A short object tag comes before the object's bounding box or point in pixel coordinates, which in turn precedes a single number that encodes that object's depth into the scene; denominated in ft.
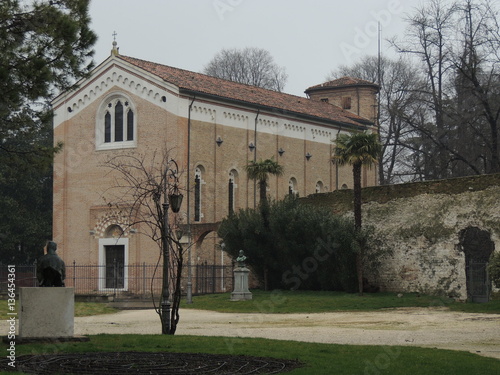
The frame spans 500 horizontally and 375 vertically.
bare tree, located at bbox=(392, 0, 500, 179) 145.79
